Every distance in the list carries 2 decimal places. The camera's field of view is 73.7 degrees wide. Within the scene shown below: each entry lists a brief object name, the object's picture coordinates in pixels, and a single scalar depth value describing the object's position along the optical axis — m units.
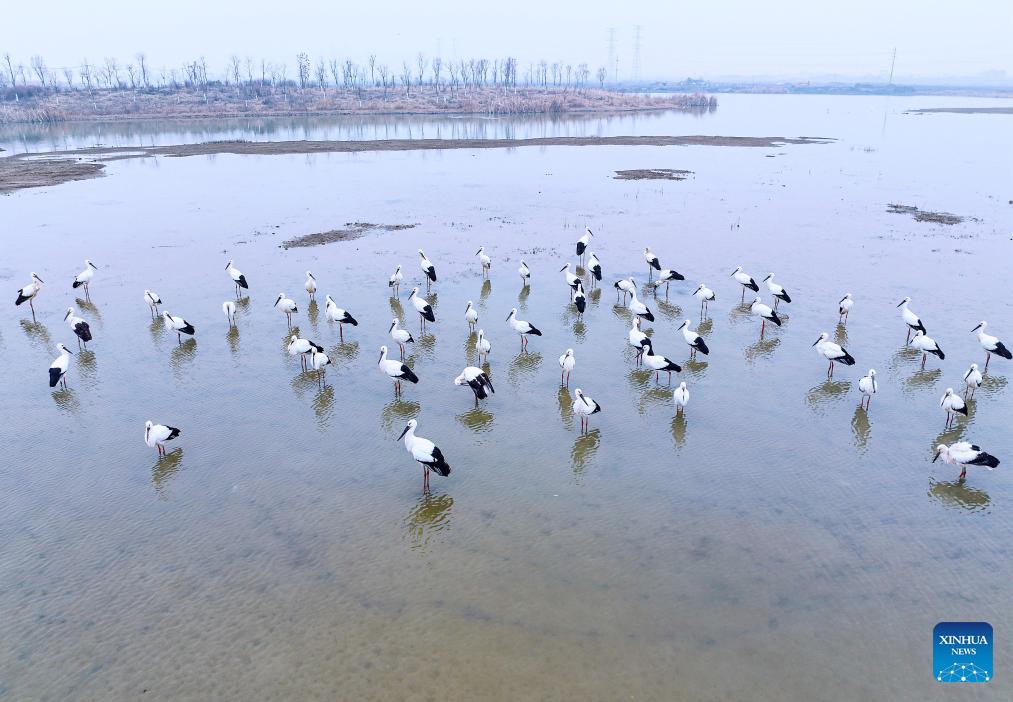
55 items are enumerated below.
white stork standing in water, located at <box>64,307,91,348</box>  17.16
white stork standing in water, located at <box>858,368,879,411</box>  14.14
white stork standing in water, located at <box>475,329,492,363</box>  16.50
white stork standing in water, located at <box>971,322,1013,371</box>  15.62
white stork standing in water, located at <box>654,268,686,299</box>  21.72
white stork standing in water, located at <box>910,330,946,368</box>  15.85
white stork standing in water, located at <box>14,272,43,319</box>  19.52
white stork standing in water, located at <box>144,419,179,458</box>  12.47
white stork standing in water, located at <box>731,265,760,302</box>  20.64
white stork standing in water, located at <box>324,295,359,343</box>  18.02
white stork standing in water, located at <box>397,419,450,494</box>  11.60
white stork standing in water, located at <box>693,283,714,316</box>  19.53
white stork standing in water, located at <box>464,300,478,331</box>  18.53
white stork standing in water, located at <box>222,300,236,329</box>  18.64
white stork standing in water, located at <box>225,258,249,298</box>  20.98
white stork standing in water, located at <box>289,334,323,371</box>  15.94
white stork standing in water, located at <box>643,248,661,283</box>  22.84
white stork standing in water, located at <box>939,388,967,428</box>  13.37
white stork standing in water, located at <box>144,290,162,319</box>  19.36
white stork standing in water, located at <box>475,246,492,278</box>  23.27
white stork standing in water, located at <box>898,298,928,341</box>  17.16
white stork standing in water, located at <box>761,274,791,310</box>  19.73
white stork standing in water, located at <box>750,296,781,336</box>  18.09
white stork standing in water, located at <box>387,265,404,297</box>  21.20
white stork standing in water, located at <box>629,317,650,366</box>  16.47
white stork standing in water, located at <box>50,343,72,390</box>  14.96
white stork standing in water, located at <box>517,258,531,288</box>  22.11
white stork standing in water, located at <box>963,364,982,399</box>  14.30
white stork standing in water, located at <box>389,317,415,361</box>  16.67
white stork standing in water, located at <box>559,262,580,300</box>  20.53
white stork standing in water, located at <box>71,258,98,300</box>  21.20
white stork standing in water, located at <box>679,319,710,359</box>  16.44
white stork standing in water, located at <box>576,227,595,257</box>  24.56
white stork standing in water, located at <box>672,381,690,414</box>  13.98
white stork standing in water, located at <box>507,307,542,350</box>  17.47
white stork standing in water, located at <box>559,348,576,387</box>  15.14
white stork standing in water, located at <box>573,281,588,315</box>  19.53
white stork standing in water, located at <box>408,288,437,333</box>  18.56
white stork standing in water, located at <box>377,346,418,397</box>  14.83
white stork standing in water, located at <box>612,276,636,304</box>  20.77
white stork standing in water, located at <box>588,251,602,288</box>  22.41
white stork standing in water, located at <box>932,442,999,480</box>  11.45
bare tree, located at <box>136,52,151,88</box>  144.88
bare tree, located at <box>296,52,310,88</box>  153.12
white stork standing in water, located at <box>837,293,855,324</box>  18.78
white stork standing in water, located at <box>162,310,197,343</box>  17.45
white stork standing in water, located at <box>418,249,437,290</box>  21.92
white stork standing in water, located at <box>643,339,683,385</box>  15.16
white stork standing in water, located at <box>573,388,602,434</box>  13.34
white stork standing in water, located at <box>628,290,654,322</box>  18.80
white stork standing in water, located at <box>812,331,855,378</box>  15.51
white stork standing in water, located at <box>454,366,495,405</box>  14.36
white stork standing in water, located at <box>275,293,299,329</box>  18.85
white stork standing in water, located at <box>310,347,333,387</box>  15.45
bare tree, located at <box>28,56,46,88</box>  143.43
